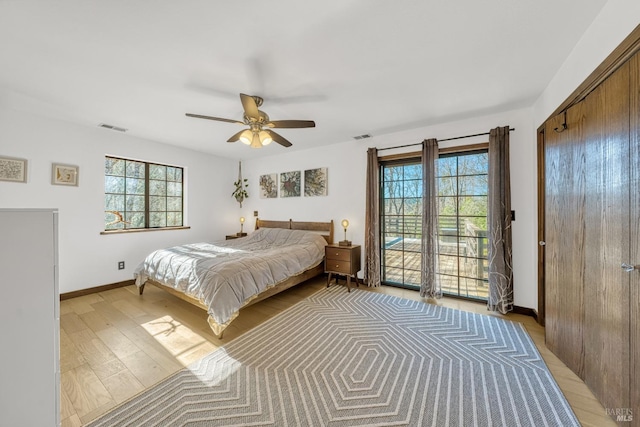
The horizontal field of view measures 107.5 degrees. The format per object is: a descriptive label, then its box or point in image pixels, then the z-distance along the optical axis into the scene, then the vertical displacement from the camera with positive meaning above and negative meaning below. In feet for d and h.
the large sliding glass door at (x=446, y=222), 10.49 -0.37
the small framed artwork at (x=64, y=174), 10.37 +1.81
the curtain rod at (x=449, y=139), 9.95 +3.48
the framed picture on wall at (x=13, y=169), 9.20 +1.80
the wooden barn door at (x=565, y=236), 5.73 -0.57
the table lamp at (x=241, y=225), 17.32 -0.82
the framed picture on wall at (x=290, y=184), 15.66 +2.10
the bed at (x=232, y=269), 7.77 -2.18
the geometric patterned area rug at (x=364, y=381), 4.70 -4.03
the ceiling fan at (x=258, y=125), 7.31 +3.03
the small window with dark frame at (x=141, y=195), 12.58 +1.16
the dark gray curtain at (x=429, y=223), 10.61 -0.37
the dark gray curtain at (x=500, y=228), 9.27 -0.52
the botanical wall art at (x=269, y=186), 16.70 +2.09
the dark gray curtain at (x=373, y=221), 12.32 -0.33
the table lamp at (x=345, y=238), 12.78 -1.32
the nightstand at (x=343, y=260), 12.09 -2.42
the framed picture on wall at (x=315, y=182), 14.44 +2.07
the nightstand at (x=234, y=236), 16.82 -1.55
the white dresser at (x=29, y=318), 3.24 -1.53
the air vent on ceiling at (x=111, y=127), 10.99 +4.20
